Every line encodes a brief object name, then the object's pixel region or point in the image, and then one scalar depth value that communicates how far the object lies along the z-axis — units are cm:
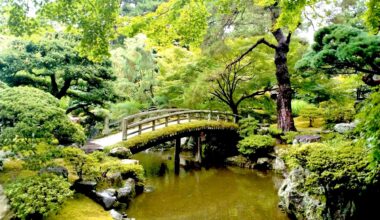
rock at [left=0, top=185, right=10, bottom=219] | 510
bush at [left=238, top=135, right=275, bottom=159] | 1347
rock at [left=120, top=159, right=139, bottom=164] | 940
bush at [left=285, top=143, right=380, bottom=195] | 565
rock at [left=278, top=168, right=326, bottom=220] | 656
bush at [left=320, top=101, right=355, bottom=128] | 1491
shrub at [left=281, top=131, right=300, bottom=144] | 1300
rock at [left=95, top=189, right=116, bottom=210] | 729
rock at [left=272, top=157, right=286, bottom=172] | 1245
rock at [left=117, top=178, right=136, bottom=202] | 831
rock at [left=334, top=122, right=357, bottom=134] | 1072
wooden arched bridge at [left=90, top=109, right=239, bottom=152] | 1103
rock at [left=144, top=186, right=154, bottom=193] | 999
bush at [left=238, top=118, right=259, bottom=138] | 1484
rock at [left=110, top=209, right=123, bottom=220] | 694
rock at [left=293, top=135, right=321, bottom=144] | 1150
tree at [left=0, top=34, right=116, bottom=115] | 1034
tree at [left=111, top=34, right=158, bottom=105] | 1809
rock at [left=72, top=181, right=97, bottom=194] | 742
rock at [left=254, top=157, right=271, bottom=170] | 1339
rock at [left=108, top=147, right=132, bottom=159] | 990
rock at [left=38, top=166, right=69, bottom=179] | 625
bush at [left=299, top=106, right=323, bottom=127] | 1659
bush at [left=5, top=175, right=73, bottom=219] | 527
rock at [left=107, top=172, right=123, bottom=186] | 838
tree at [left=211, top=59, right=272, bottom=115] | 1526
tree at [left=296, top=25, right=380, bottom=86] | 608
